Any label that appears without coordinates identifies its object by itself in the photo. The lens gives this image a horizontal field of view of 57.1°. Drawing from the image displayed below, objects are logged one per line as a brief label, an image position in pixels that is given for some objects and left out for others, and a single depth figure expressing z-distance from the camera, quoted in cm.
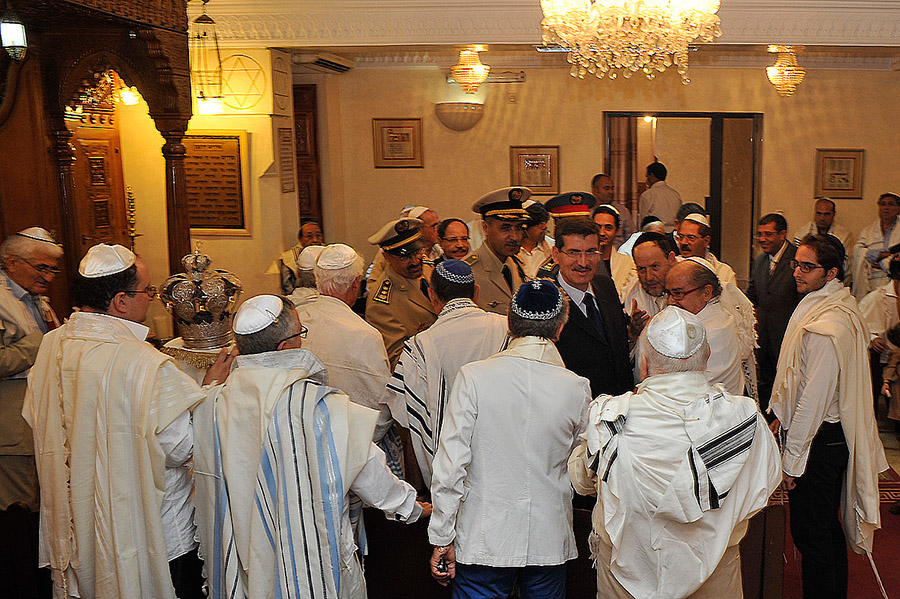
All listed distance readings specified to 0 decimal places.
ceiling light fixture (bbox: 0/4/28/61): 368
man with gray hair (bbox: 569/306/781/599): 228
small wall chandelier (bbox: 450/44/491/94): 777
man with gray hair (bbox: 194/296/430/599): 239
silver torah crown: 330
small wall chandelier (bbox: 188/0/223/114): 694
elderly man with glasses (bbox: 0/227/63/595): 369
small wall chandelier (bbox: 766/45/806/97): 842
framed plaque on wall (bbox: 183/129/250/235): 719
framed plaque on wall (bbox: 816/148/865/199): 978
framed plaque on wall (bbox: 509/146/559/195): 983
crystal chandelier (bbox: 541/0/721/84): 522
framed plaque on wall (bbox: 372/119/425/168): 973
